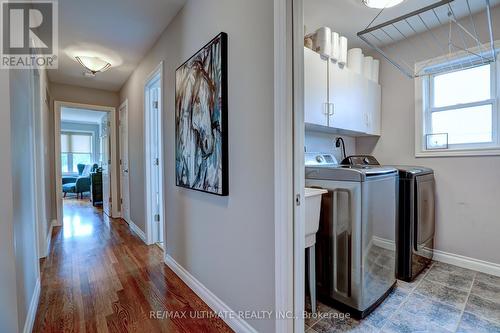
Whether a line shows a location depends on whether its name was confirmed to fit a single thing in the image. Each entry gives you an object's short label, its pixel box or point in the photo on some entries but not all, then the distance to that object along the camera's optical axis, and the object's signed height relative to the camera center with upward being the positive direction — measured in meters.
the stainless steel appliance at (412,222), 2.04 -0.54
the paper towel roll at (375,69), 2.80 +1.10
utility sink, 1.48 -0.32
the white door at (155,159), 3.02 +0.06
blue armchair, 6.87 -0.60
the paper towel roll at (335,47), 2.16 +1.05
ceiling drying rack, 2.18 +1.27
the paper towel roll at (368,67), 2.73 +1.09
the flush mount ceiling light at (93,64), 2.85 +1.24
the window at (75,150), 7.97 +0.49
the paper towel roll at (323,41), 2.09 +1.07
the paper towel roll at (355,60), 2.56 +1.10
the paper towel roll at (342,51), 2.25 +1.06
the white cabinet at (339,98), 2.05 +0.62
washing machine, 1.57 -0.52
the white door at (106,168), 4.54 -0.08
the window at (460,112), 2.22 +0.49
